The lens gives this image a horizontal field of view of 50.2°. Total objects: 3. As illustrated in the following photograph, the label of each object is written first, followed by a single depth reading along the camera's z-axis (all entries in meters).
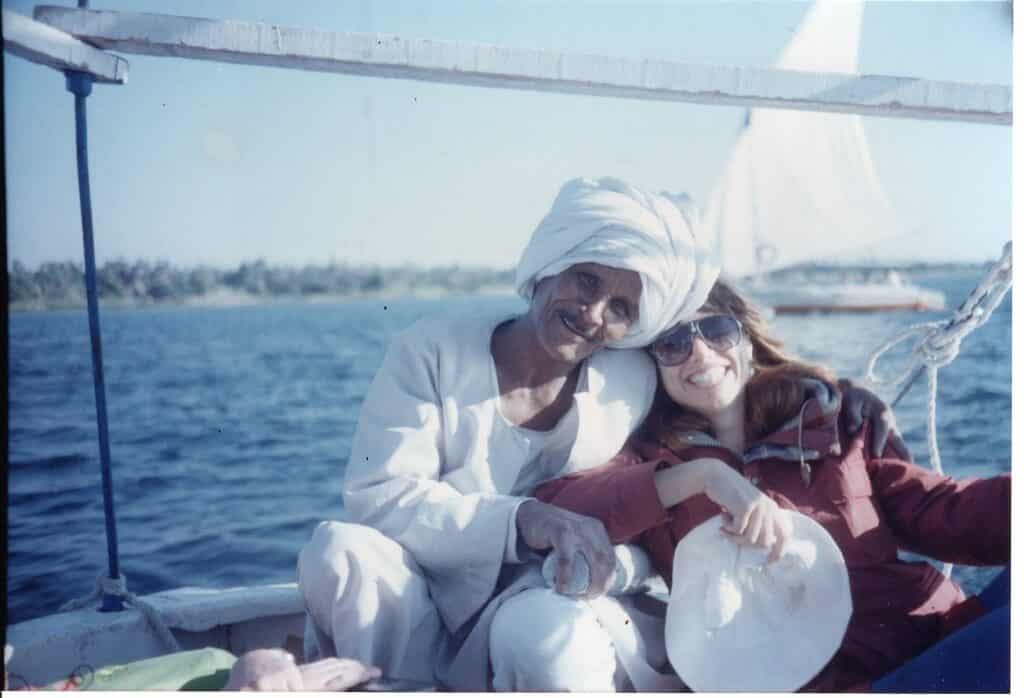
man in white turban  2.09
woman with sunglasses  2.15
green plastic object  2.09
